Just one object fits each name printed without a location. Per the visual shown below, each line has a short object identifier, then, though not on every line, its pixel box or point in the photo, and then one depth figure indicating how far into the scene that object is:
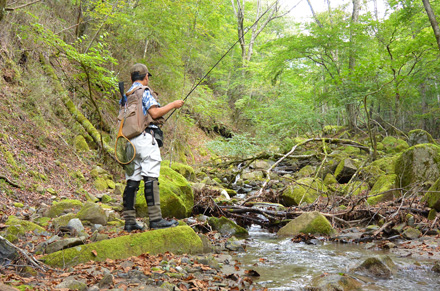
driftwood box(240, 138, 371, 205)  11.55
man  3.77
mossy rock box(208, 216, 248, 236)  5.48
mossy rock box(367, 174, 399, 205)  7.12
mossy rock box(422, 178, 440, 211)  5.50
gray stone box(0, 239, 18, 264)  2.43
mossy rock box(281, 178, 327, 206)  7.99
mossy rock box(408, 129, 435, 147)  11.64
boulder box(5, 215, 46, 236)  3.53
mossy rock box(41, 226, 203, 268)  2.86
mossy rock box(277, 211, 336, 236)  5.55
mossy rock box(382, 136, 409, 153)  12.05
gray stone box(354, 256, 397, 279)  3.49
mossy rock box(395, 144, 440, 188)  6.98
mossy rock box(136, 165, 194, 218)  5.57
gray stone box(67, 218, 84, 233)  3.86
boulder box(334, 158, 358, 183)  10.25
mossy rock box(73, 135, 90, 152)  8.73
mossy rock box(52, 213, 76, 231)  4.08
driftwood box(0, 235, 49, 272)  2.41
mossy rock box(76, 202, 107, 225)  4.57
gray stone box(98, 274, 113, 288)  2.36
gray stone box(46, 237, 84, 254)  3.01
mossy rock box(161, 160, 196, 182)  9.73
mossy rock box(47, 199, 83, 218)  4.80
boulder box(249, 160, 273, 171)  14.20
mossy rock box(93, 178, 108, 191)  7.68
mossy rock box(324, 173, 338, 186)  9.92
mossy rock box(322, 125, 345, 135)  19.52
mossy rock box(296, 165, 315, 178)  11.42
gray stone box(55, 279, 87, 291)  2.18
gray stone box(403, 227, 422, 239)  5.11
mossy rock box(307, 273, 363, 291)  3.00
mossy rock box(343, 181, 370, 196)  7.76
